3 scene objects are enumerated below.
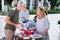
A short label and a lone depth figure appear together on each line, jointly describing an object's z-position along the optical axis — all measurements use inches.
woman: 128.3
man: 121.4
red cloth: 127.5
